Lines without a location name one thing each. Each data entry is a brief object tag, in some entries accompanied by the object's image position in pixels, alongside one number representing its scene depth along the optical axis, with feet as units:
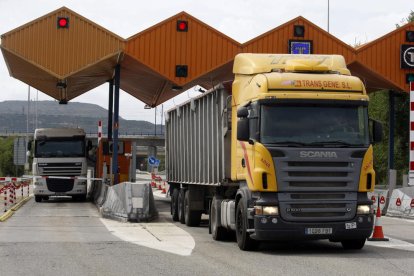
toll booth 111.65
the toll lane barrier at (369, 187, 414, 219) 77.10
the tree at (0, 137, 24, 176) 385.23
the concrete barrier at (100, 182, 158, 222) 70.13
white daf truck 115.14
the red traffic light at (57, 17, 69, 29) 88.84
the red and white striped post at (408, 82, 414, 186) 78.12
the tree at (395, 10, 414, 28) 176.24
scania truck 42.54
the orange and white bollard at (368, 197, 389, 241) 51.73
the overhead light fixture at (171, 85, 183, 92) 94.94
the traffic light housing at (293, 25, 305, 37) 94.38
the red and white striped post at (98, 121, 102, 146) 125.59
